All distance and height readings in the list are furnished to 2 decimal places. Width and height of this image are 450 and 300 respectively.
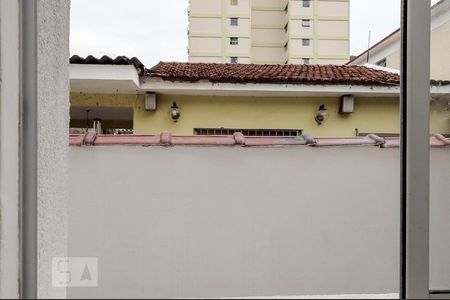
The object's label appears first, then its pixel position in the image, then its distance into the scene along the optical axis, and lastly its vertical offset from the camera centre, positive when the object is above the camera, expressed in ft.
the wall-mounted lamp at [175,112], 17.24 +1.61
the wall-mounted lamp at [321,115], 17.67 +1.58
